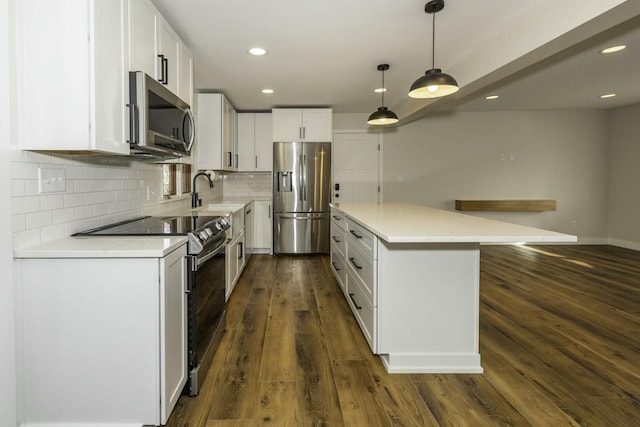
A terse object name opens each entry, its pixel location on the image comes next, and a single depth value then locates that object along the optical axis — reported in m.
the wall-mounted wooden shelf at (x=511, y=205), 6.29
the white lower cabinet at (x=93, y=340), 1.53
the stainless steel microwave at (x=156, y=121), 1.92
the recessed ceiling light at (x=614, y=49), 3.40
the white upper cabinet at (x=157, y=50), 2.04
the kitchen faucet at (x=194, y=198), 3.88
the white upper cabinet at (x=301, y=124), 5.56
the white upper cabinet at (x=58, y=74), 1.56
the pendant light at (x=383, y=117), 3.87
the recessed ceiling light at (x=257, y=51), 3.29
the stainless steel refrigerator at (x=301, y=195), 5.55
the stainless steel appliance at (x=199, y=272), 1.88
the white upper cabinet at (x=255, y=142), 5.85
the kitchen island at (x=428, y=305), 2.17
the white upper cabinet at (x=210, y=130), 4.73
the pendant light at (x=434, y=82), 2.48
